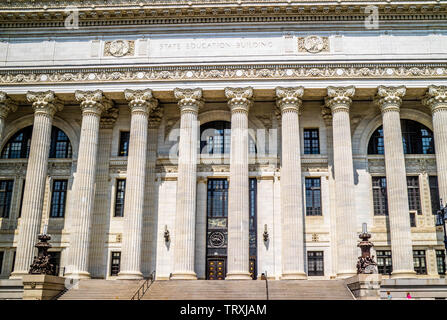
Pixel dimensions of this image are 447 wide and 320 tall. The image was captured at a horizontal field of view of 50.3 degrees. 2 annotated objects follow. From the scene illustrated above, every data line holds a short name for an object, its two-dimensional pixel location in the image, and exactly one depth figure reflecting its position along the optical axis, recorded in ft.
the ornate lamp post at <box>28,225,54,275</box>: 79.61
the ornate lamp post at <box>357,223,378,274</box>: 78.07
